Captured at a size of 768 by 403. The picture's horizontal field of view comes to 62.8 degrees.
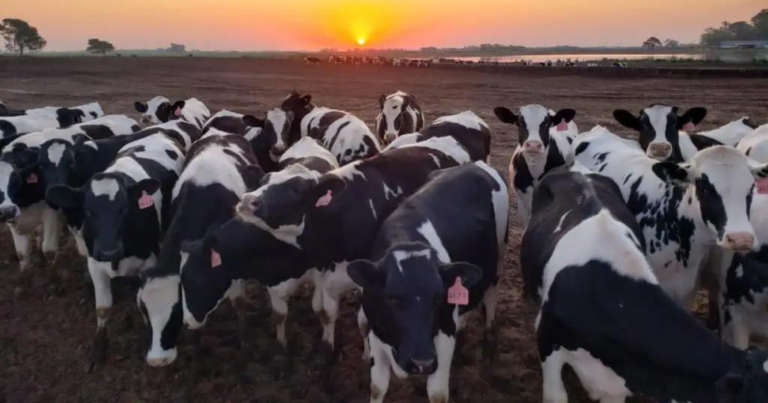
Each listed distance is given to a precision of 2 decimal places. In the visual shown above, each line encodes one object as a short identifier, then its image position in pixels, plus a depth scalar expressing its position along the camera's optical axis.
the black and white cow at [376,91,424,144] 11.51
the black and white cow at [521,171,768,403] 3.41
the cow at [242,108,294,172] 9.16
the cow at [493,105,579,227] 7.29
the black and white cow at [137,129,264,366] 5.30
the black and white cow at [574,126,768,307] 4.60
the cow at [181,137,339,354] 5.32
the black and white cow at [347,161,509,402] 3.89
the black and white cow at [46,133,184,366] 5.75
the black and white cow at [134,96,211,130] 11.32
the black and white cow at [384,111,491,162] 8.02
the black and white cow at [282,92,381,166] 8.95
